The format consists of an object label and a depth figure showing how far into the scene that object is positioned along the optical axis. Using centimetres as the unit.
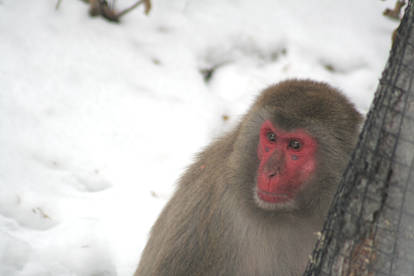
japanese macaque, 499
